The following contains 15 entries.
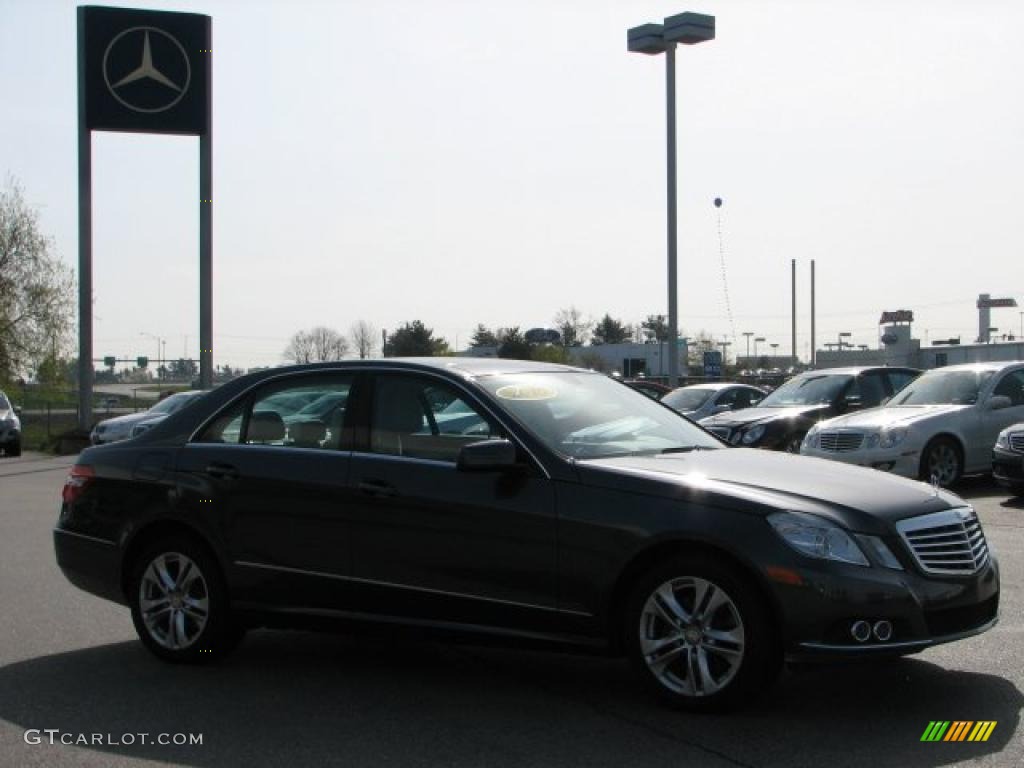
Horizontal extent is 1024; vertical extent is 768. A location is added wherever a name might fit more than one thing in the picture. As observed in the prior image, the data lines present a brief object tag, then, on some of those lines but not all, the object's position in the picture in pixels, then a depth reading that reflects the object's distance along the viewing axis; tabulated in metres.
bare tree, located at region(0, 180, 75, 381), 51.75
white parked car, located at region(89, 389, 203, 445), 25.06
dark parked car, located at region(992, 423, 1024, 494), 13.27
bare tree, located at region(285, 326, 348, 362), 60.56
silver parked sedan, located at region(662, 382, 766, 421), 22.69
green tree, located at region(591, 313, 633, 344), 116.88
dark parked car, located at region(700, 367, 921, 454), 17.38
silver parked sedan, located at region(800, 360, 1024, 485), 14.46
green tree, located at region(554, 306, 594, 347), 100.75
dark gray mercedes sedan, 5.25
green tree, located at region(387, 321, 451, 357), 52.34
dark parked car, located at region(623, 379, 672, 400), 27.28
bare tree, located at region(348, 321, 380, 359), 63.16
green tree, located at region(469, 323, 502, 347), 72.59
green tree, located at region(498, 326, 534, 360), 48.75
